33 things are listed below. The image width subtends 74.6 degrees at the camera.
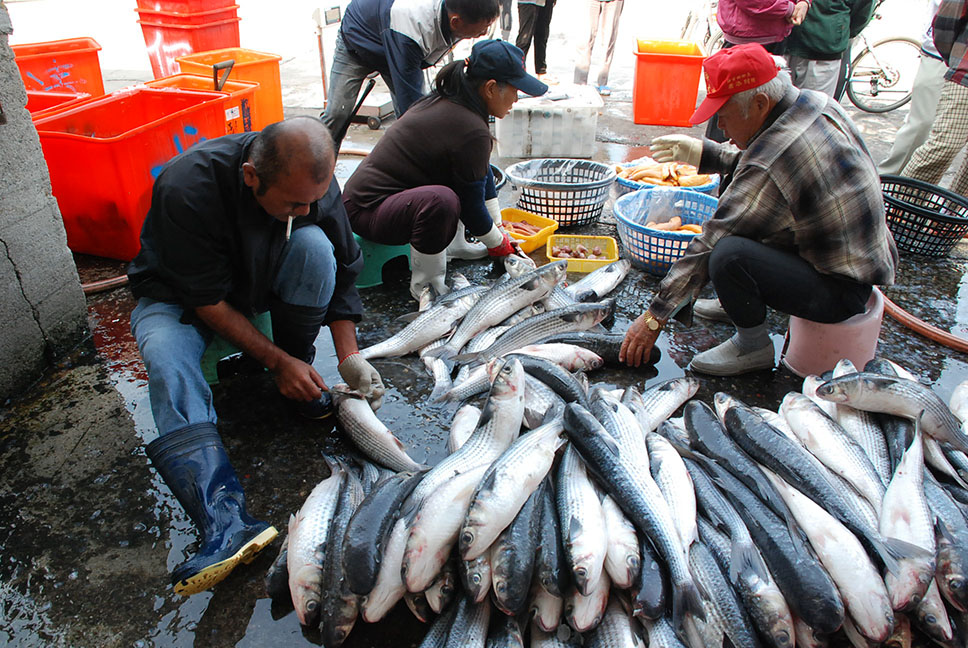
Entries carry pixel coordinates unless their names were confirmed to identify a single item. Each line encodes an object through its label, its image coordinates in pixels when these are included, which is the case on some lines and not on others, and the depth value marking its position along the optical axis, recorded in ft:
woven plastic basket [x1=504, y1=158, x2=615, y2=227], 16.61
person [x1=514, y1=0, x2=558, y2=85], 28.55
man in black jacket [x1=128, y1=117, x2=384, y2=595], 7.71
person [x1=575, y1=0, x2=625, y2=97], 28.89
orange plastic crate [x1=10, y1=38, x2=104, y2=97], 18.56
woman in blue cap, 12.64
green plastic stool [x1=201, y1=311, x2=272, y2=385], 9.98
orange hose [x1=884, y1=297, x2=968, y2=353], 12.19
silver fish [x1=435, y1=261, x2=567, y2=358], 12.28
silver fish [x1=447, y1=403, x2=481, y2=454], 9.00
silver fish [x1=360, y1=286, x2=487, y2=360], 11.80
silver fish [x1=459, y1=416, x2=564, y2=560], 6.65
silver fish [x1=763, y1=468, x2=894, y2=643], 6.40
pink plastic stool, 10.62
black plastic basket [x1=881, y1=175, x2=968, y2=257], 14.84
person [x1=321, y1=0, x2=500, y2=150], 15.53
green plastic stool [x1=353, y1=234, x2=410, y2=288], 14.20
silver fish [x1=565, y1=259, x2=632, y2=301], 13.48
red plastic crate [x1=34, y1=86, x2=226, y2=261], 13.58
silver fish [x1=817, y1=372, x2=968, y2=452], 8.71
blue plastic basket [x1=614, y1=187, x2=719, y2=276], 14.03
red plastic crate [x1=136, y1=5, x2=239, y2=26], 25.62
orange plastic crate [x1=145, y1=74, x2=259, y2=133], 16.34
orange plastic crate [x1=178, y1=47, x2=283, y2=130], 20.85
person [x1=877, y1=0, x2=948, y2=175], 17.53
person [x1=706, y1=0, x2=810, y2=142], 19.15
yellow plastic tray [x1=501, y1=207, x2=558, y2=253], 15.94
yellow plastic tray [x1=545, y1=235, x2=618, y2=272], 14.80
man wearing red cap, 9.50
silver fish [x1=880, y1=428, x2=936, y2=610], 6.58
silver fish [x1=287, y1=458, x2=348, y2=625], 6.91
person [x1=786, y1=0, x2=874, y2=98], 19.65
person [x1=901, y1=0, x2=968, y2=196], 15.71
